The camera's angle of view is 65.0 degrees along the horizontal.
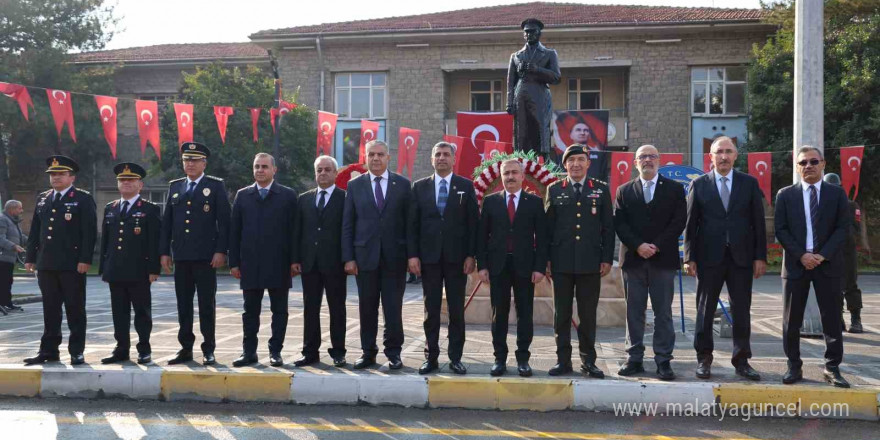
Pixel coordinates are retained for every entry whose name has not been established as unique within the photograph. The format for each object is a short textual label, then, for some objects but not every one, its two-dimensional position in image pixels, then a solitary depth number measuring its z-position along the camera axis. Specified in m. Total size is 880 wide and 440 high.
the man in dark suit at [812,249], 5.61
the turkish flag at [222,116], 17.38
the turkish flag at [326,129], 18.25
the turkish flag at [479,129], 18.56
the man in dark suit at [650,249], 5.95
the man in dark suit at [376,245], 6.25
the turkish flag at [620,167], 20.19
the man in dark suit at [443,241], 6.12
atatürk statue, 9.59
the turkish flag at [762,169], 20.64
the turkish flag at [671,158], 20.86
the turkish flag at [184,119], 16.36
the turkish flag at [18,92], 14.38
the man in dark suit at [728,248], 5.84
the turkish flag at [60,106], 15.22
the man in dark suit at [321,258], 6.41
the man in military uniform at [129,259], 6.52
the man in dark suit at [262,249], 6.44
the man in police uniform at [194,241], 6.48
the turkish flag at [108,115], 15.70
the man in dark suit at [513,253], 6.02
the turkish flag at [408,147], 20.19
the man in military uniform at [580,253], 5.94
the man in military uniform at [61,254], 6.57
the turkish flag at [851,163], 18.91
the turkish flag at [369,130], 19.49
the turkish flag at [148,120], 15.98
